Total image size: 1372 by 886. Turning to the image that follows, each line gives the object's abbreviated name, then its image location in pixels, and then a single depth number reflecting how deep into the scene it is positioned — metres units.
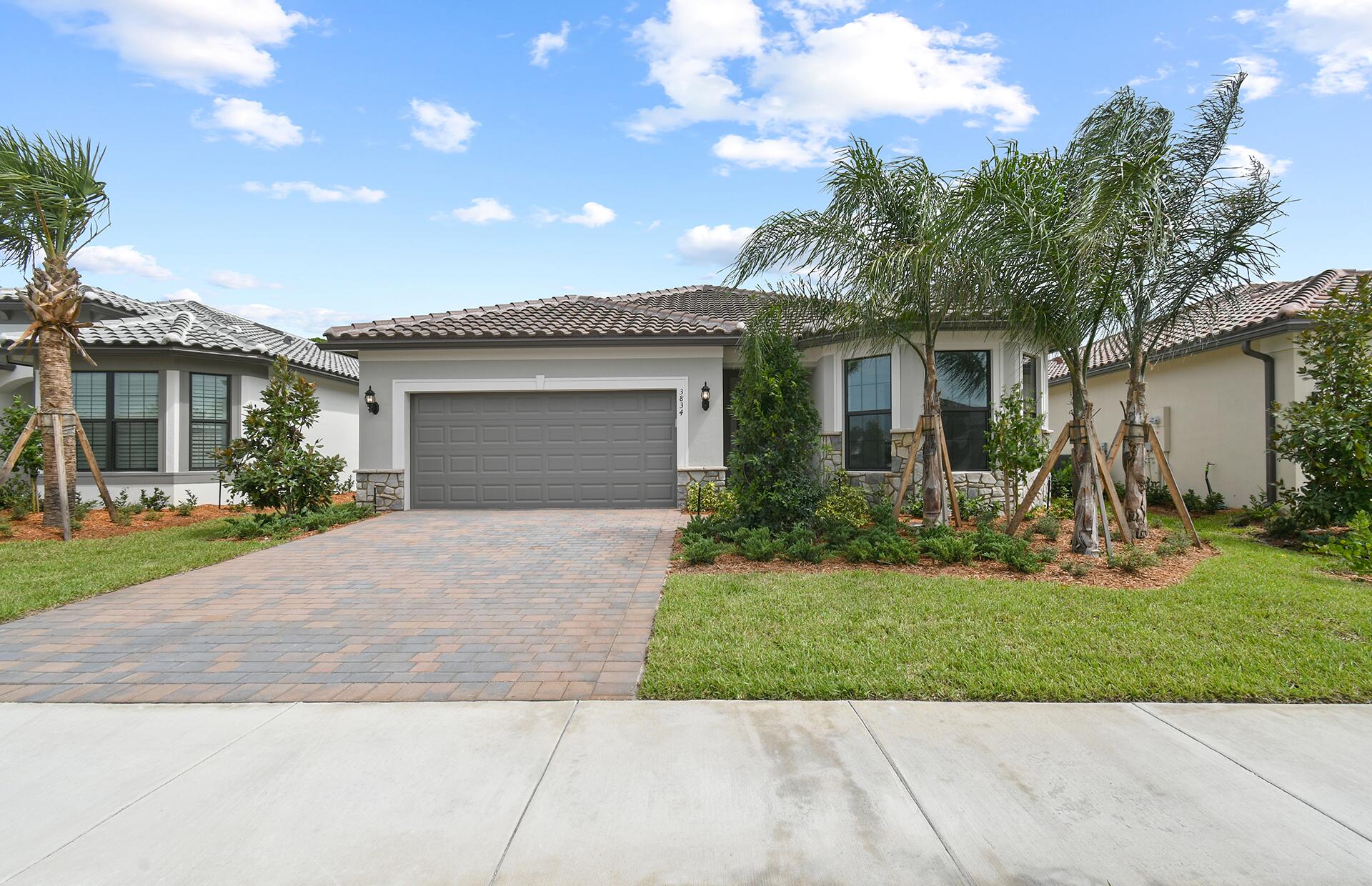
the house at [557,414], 12.72
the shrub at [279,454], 10.33
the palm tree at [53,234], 10.19
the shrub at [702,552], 7.63
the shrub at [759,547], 7.75
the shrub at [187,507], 12.39
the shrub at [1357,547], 6.82
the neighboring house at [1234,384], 11.35
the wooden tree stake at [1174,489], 8.46
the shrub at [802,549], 7.73
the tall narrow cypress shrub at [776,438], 8.48
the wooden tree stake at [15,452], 10.19
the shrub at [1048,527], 8.95
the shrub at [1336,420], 8.69
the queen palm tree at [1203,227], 8.36
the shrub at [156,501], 12.83
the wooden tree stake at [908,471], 8.83
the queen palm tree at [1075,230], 7.21
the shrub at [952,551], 7.50
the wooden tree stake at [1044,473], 8.05
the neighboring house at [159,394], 13.38
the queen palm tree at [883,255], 7.81
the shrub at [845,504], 9.66
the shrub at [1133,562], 6.96
